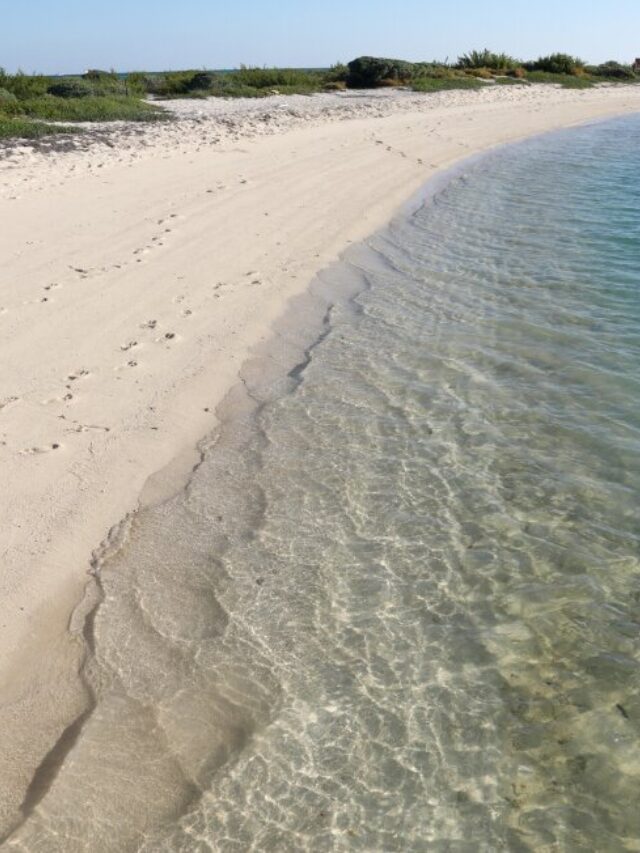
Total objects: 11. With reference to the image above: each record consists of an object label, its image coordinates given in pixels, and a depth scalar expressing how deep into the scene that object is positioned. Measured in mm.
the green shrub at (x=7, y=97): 21862
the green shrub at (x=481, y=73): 42506
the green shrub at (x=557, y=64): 49656
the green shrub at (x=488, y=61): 47312
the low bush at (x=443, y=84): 35344
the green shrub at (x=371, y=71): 37000
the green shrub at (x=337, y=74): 38222
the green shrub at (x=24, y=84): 24672
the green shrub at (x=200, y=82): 30670
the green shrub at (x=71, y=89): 24859
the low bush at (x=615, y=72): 53231
